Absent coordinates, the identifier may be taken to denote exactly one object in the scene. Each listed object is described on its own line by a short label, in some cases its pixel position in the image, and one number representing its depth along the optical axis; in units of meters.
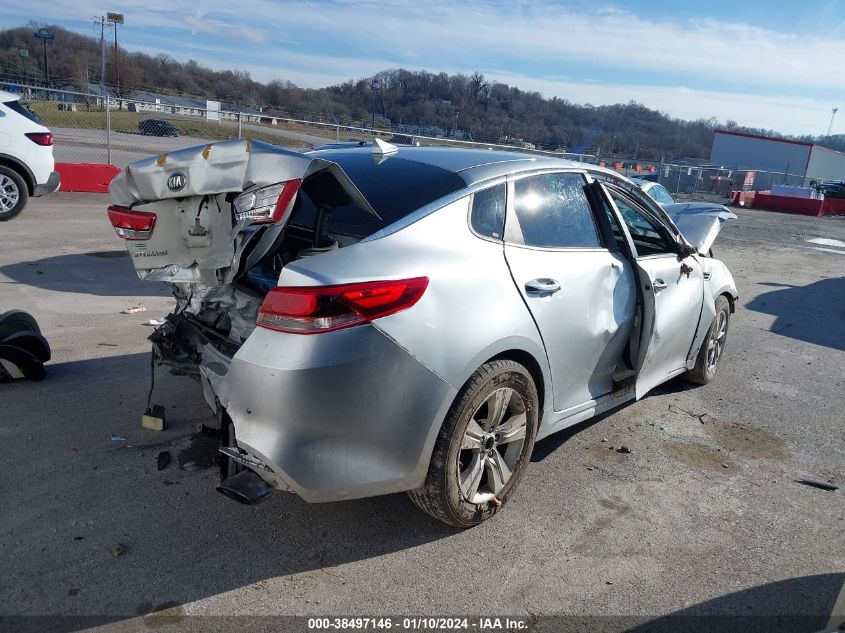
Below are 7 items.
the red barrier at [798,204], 28.86
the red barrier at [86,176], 14.19
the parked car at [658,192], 11.35
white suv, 10.59
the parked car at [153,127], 31.03
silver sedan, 2.74
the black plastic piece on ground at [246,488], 2.78
